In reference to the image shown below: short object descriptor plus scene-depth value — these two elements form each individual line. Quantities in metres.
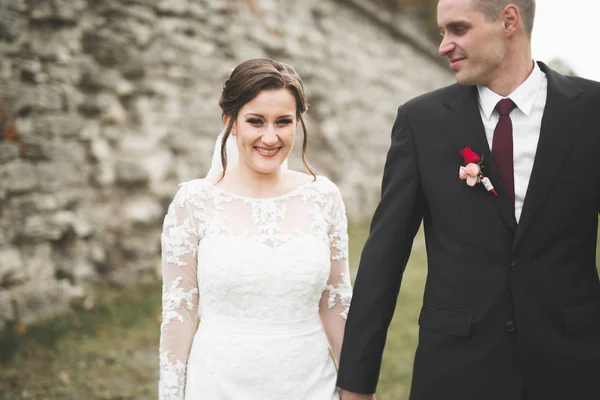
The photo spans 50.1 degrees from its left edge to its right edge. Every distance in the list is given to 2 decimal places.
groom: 2.37
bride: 2.82
